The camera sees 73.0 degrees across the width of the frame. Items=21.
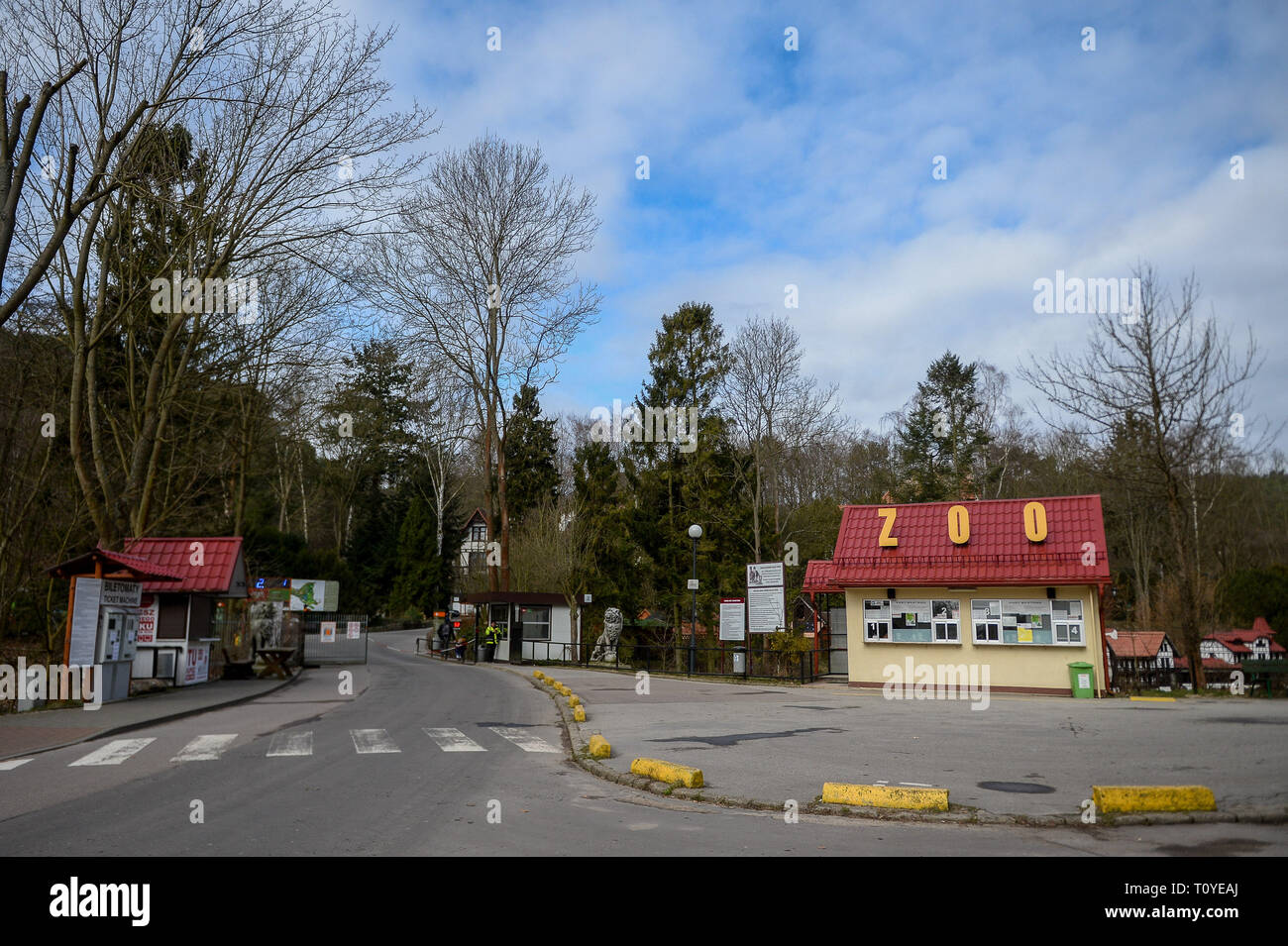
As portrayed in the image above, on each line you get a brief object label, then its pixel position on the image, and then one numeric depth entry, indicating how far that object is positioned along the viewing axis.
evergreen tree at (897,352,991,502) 48.38
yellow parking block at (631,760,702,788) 9.48
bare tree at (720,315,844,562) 37.91
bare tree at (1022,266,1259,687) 24.23
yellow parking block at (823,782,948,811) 8.10
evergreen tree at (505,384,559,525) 58.62
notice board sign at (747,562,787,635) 27.58
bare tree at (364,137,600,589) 36.00
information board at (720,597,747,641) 28.48
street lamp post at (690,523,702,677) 29.01
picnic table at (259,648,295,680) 28.61
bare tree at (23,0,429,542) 15.71
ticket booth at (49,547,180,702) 17.94
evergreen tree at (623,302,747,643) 39.47
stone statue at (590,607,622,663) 37.19
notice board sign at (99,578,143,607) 18.69
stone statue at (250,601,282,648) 31.38
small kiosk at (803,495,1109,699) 23.73
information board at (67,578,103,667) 17.86
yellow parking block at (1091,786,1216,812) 7.73
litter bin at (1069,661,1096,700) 22.78
